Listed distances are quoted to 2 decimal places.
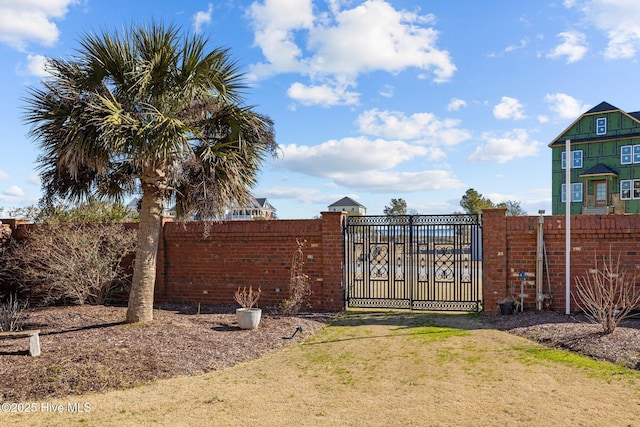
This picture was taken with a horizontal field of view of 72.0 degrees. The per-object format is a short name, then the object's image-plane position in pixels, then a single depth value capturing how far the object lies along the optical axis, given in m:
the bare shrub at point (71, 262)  9.31
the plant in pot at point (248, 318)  7.55
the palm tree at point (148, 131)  6.75
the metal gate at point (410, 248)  8.97
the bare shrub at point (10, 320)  7.25
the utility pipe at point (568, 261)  7.95
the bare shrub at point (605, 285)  7.48
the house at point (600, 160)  30.41
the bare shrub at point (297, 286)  8.91
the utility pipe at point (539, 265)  8.24
